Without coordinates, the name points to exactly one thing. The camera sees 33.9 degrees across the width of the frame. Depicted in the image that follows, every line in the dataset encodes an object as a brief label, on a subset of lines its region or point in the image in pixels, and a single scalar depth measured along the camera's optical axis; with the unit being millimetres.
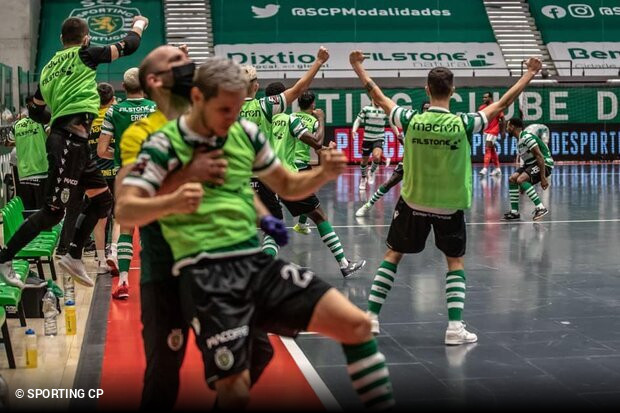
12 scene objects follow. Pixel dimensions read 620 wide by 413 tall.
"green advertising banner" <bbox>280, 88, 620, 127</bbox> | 30828
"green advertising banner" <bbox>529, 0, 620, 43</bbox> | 34969
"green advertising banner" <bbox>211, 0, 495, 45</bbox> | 33594
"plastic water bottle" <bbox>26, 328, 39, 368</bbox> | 7223
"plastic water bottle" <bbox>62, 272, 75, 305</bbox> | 9359
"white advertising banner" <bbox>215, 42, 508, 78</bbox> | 32344
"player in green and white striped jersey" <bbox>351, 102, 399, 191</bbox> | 23500
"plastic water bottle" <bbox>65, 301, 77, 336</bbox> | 8234
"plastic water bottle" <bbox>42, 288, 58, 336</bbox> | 8195
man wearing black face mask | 4953
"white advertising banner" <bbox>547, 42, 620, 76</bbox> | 33094
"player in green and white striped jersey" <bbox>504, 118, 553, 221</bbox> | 16891
